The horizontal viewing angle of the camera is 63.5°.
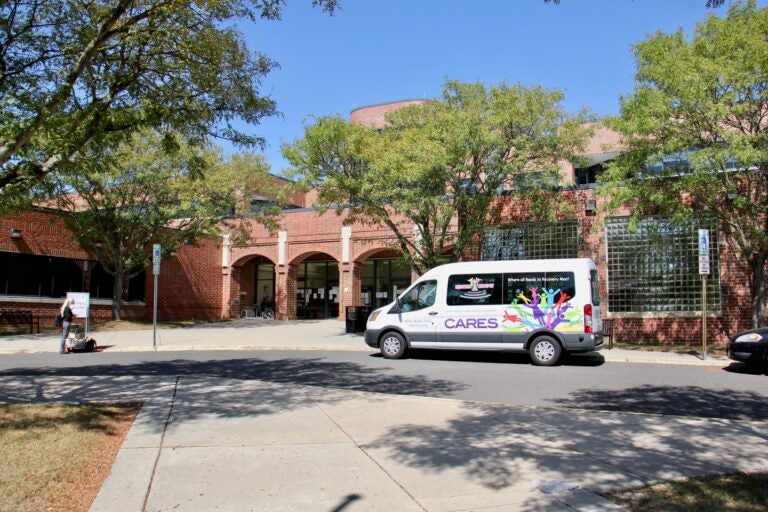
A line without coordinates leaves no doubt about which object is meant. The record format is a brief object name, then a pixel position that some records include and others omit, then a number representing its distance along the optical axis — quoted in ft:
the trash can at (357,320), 75.20
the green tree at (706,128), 45.78
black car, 39.86
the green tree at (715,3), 18.78
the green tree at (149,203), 80.33
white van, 44.70
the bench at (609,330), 57.72
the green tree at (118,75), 27.12
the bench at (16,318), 78.74
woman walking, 54.13
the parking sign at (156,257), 60.18
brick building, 62.03
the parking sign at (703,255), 48.21
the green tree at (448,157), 56.90
